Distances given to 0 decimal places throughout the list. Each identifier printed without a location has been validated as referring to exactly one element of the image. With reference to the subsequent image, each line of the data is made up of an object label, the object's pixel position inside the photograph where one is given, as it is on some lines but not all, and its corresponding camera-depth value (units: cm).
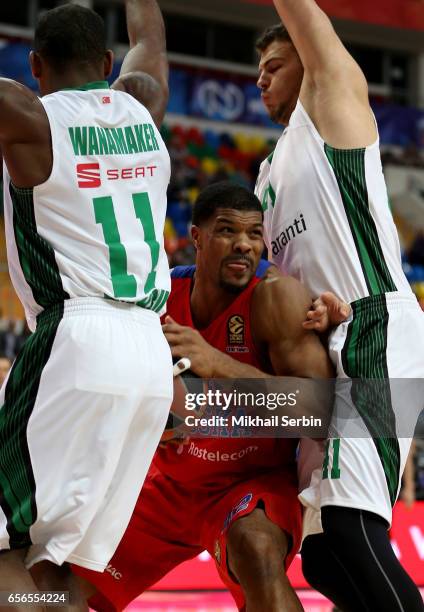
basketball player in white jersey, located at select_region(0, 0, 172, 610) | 547
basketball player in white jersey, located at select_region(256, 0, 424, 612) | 613
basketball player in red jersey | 653
